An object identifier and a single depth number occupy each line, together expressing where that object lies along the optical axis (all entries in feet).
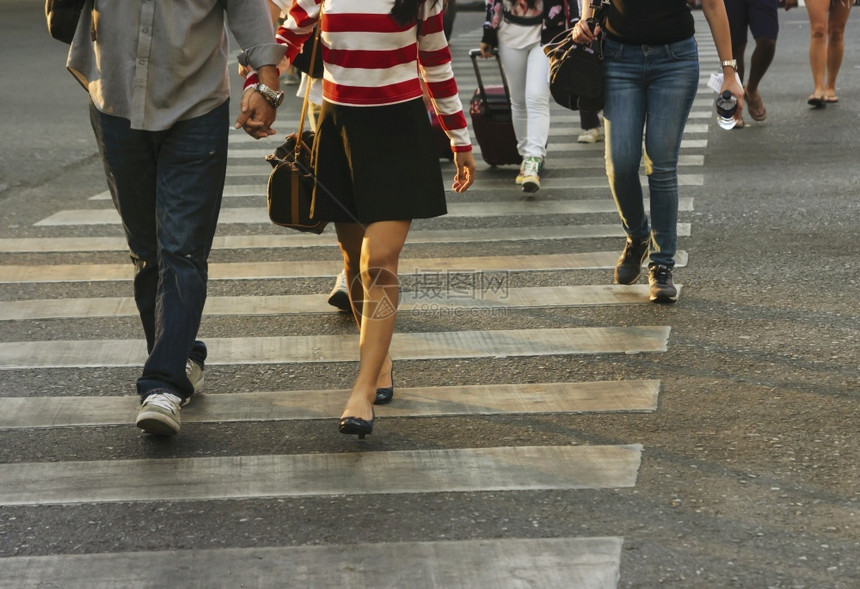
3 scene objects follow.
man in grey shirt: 28.48
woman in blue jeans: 38.42
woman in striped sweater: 28.07
